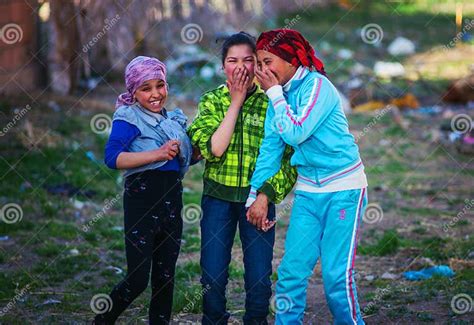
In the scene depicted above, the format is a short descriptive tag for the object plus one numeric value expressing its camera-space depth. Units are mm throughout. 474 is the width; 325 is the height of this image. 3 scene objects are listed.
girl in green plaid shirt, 6734
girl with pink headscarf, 6868
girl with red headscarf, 6565
